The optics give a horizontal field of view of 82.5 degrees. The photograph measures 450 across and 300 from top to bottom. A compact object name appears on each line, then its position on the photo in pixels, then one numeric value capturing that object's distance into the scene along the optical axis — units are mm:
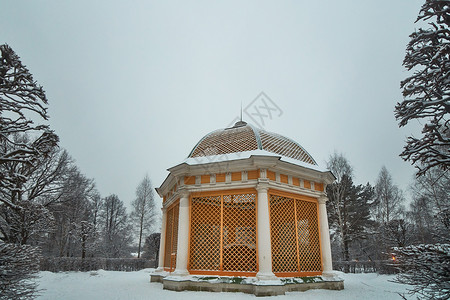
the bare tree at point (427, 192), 17719
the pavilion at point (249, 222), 8141
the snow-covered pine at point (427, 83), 4469
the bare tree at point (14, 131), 4200
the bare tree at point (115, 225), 31447
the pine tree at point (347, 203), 22828
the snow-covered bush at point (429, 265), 3863
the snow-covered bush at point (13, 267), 4074
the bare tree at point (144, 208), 30062
